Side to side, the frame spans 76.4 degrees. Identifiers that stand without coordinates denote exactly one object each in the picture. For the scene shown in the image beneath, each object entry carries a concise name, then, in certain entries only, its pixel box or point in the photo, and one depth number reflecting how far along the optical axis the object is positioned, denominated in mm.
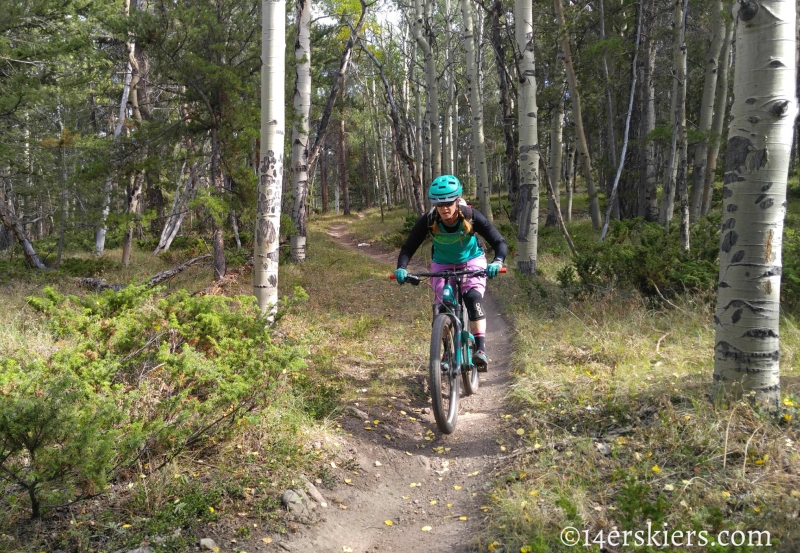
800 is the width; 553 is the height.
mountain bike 4500
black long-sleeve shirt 5094
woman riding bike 4969
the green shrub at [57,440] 2684
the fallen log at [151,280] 9516
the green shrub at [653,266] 7113
